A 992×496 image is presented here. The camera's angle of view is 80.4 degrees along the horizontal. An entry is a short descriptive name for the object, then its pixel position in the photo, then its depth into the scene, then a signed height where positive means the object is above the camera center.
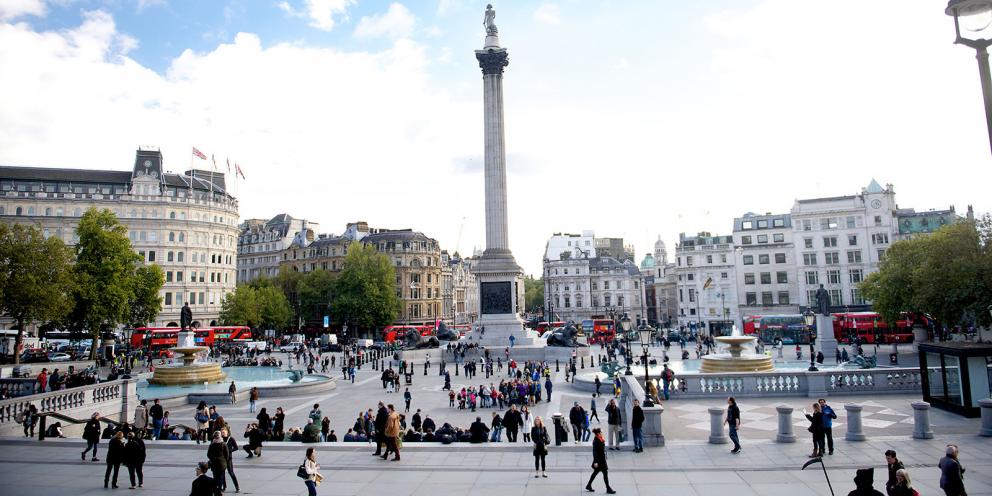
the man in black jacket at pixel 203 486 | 9.23 -2.53
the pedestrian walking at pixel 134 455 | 11.86 -2.60
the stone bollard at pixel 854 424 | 14.76 -2.92
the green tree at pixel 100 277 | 46.91 +4.11
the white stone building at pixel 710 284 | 78.06 +3.92
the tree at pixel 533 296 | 155.50 +5.51
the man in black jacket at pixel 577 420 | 17.14 -3.07
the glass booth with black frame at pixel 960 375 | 16.55 -2.06
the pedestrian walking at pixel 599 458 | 11.16 -2.73
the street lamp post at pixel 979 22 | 6.34 +3.04
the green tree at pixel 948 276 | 33.44 +1.76
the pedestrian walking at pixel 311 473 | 10.73 -2.78
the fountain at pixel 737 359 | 26.36 -2.20
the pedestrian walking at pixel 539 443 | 12.39 -2.68
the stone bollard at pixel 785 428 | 14.84 -3.00
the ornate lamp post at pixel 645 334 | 22.92 -0.83
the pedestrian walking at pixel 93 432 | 14.54 -2.56
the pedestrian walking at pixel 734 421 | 14.08 -2.65
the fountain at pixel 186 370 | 31.53 -2.43
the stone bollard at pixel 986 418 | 14.52 -2.80
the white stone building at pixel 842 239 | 68.54 +8.19
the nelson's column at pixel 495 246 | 52.03 +6.64
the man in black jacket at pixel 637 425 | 14.38 -2.72
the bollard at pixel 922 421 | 14.58 -2.84
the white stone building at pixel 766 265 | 73.75 +5.73
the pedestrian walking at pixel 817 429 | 13.02 -2.66
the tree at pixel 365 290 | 75.12 +3.95
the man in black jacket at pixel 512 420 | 17.08 -3.01
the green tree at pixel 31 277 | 37.28 +3.43
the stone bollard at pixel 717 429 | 14.98 -2.99
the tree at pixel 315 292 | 81.38 +4.10
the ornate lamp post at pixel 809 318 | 37.06 -0.57
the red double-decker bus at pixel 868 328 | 51.50 -1.84
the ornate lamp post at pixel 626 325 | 22.58 -0.44
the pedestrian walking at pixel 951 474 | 9.11 -2.63
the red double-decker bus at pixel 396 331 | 64.88 -1.33
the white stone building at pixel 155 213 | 67.31 +13.61
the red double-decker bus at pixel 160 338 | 54.09 -1.11
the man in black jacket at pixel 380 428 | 14.64 -2.69
